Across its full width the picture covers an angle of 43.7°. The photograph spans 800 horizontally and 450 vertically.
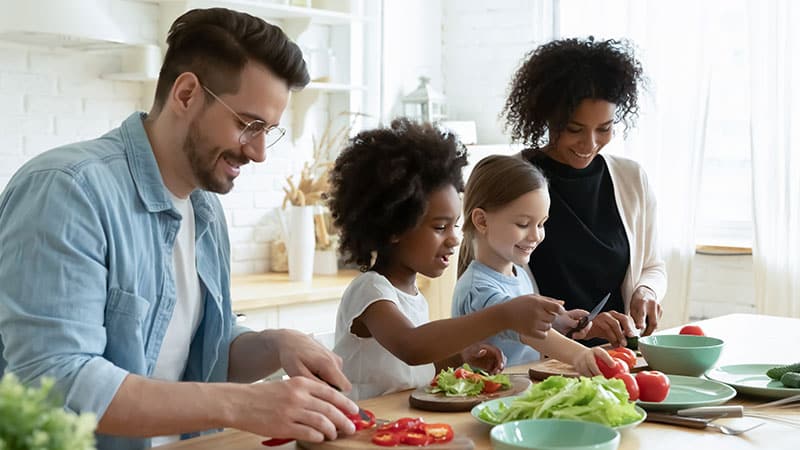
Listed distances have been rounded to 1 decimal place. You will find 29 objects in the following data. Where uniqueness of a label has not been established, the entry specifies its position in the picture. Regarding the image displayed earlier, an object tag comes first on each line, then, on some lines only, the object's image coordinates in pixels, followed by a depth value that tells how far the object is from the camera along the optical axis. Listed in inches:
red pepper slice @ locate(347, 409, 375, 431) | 61.3
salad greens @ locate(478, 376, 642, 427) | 61.4
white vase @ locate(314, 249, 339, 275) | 183.2
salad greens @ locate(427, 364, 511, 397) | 72.6
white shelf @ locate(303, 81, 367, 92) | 178.4
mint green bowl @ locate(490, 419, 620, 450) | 56.2
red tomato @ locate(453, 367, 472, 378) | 74.3
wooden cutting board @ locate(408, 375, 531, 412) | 70.3
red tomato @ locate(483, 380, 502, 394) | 73.5
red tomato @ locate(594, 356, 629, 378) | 74.5
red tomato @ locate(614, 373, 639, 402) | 69.1
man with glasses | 57.6
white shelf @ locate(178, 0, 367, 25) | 164.1
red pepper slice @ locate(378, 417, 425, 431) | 59.9
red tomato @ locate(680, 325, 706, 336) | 94.0
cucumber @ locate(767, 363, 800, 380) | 79.0
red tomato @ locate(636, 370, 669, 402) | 70.7
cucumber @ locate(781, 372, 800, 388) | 77.2
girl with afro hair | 84.3
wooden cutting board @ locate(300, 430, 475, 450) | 57.4
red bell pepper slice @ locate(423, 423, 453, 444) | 58.7
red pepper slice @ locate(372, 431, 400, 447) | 58.0
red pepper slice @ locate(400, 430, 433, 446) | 58.2
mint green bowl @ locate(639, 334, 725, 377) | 81.4
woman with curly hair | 108.2
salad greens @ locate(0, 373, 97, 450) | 29.1
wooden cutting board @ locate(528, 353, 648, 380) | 81.8
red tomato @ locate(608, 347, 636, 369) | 82.7
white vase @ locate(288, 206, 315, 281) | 171.6
